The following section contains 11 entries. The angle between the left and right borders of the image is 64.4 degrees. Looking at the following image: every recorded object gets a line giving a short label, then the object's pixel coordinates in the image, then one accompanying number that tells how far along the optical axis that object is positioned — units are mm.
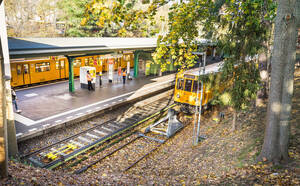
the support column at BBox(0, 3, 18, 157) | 9031
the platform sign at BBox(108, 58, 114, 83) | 22891
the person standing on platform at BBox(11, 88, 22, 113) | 13107
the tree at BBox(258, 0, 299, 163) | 5750
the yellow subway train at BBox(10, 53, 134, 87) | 18844
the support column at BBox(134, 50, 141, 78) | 27053
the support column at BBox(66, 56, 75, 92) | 18697
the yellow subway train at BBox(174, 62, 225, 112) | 14945
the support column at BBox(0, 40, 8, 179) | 4629
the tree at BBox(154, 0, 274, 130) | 9617
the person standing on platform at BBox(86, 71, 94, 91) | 19984
